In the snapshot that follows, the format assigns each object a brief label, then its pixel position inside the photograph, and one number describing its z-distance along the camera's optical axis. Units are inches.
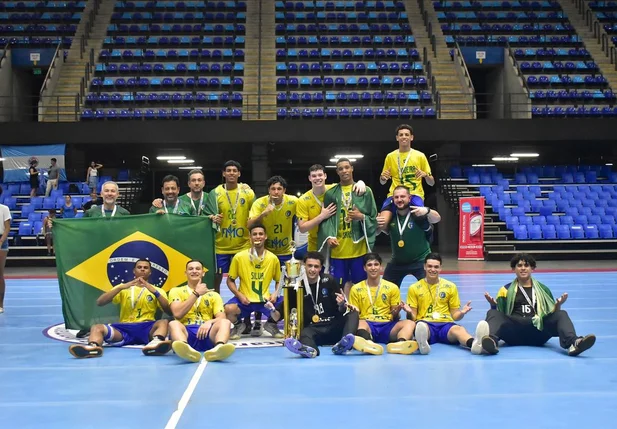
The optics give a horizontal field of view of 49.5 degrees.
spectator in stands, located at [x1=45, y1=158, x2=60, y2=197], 842.8
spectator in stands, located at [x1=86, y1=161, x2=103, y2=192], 847.1
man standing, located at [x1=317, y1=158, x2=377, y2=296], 300.5
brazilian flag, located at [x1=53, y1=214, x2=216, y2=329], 303.4
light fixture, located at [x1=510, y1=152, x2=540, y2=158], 999.0
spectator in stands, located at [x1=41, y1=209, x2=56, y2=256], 756.6
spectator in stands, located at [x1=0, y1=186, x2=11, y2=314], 363.9
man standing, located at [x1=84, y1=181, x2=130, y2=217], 307.0
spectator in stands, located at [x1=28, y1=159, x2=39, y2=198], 845.2
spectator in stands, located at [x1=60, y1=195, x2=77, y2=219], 789.2
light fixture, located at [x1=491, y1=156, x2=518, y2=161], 1026.7
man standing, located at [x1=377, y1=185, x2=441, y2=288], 301.3
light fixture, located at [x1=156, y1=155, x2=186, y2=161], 1006.4
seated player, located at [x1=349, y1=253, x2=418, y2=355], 273.9
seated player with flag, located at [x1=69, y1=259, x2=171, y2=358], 264.5
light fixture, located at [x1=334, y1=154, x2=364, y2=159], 991.4
